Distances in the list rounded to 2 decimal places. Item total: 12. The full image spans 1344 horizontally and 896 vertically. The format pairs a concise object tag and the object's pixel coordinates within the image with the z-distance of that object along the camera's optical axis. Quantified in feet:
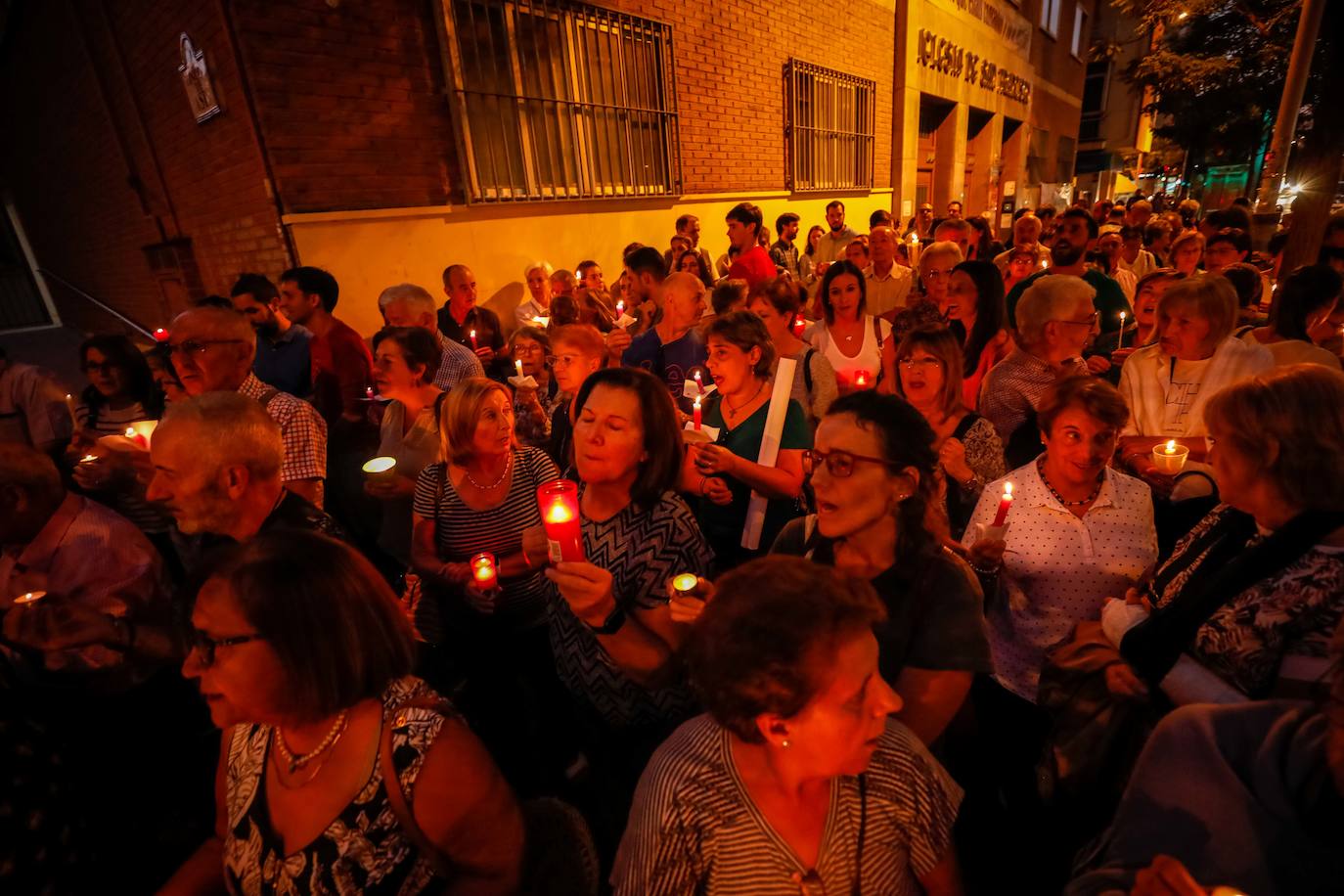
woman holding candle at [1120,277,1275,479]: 9.70
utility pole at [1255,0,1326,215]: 26.32
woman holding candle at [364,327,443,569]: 10.69
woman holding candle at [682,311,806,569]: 9.04
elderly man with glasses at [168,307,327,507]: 9.48
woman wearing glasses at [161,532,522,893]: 4.43
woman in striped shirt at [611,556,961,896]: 3.86
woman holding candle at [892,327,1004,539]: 9.24
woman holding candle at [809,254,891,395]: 14.24
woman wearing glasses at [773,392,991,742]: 5.51
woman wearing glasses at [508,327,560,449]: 12.86
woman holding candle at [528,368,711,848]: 6.64
